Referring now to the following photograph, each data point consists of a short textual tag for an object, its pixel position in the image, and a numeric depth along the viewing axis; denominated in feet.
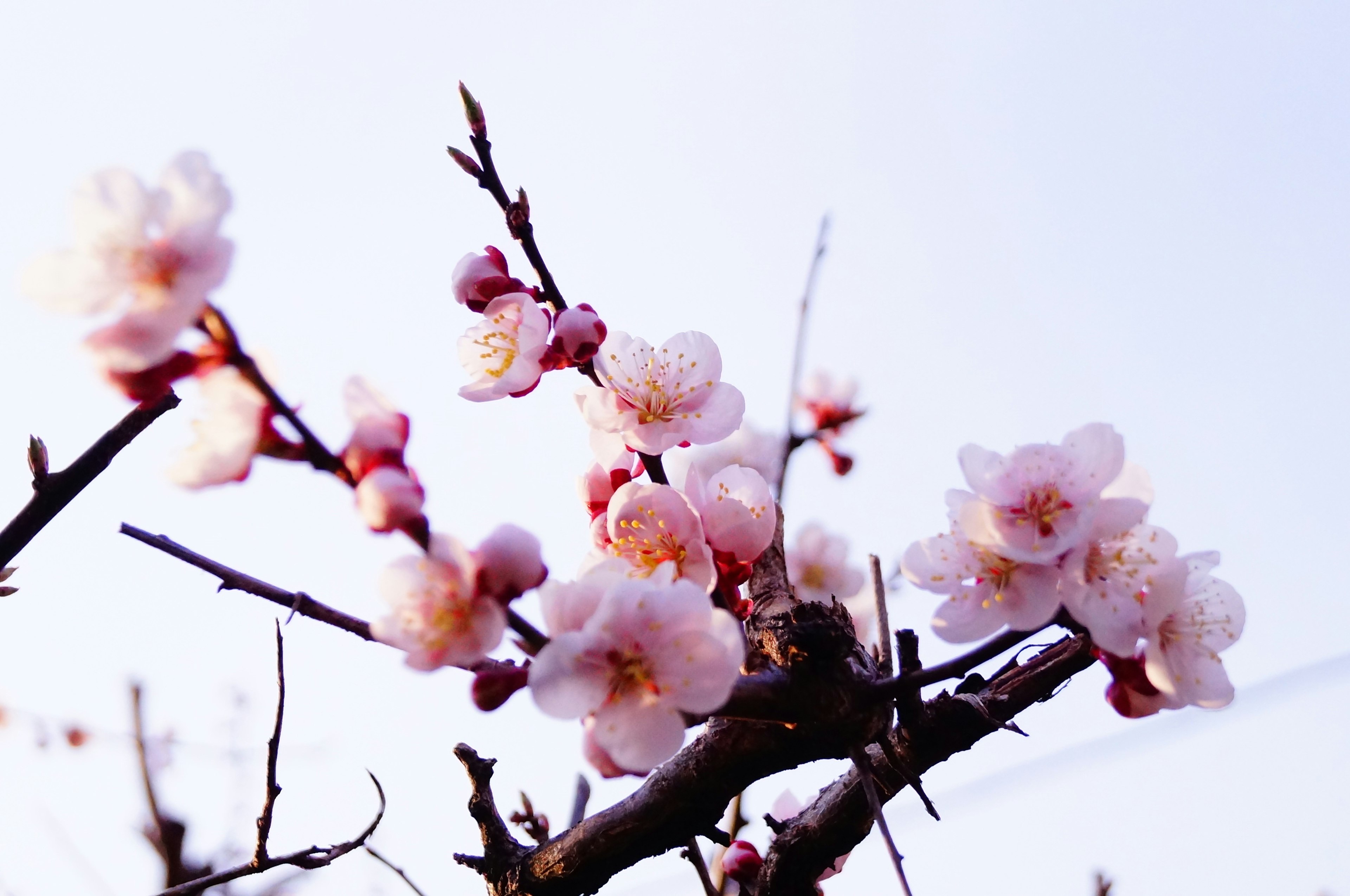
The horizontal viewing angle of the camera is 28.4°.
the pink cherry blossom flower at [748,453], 1.63
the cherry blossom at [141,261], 1.19
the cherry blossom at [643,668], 1.21
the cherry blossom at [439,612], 1.21
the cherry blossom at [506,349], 1.37
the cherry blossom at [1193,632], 1.26
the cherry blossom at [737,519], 1.35
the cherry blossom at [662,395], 1.39
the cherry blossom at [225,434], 1.21
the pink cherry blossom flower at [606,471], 1.41
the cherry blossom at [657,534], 1.34
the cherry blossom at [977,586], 1.26
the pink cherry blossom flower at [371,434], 1.21
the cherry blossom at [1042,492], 1.26
